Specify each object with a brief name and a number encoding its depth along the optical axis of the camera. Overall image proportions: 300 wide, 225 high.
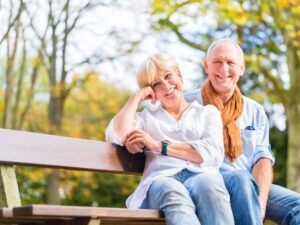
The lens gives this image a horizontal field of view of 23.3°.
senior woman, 3.36
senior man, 3.95
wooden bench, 2.87
